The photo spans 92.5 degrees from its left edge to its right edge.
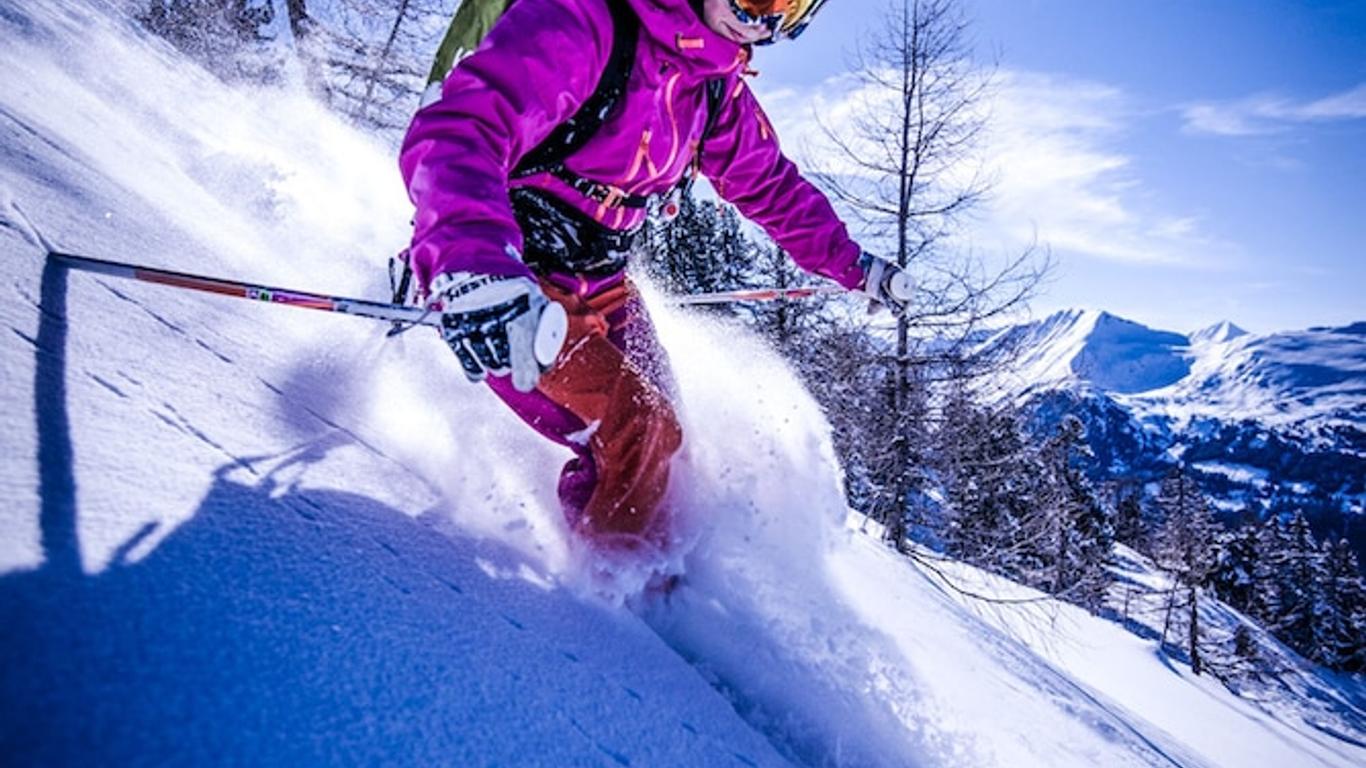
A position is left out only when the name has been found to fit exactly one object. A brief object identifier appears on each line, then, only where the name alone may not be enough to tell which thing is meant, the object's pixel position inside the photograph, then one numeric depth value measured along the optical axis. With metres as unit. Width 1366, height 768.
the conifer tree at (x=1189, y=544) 32.20
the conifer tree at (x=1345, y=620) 52.59
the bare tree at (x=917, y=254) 9.42
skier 1.40
